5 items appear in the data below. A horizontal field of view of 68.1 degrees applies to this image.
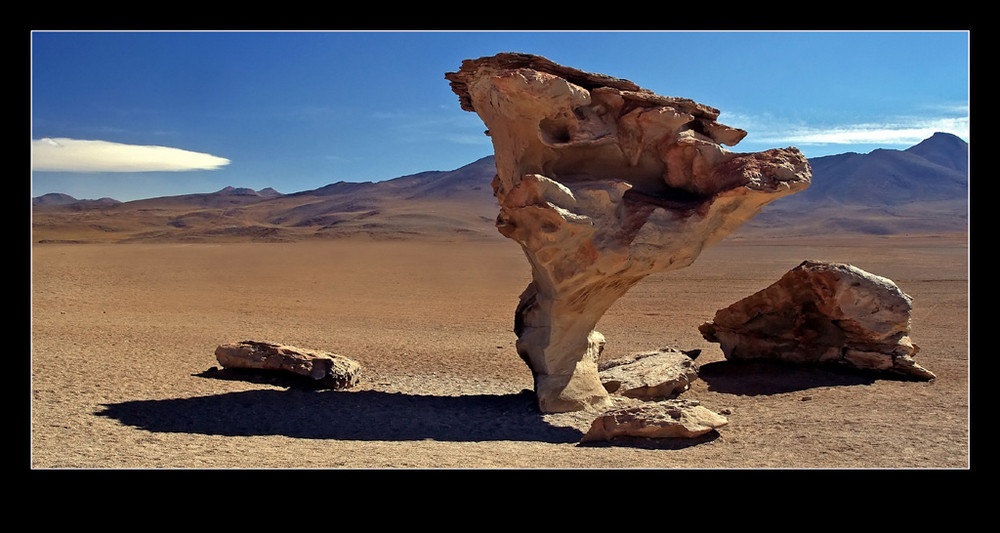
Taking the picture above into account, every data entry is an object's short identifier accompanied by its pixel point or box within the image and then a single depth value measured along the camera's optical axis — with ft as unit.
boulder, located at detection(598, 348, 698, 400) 32.93
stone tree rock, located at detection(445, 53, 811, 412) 26.68
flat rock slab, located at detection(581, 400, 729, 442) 23.76
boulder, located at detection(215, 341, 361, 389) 32.07
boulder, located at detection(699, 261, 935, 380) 35.88
